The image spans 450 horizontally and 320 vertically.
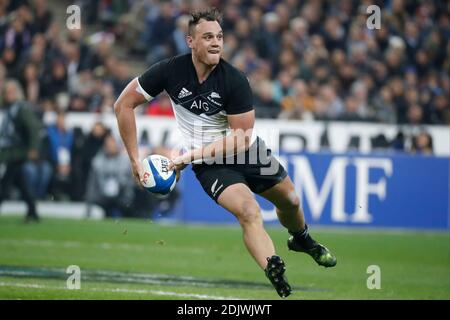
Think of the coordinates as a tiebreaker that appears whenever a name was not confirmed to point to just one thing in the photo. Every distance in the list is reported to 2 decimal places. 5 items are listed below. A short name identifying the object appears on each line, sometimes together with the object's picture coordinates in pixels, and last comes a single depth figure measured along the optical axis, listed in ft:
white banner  59.82
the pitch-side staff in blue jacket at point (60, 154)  59.93
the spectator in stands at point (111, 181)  58.23
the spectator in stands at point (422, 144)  60.49
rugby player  27.89
